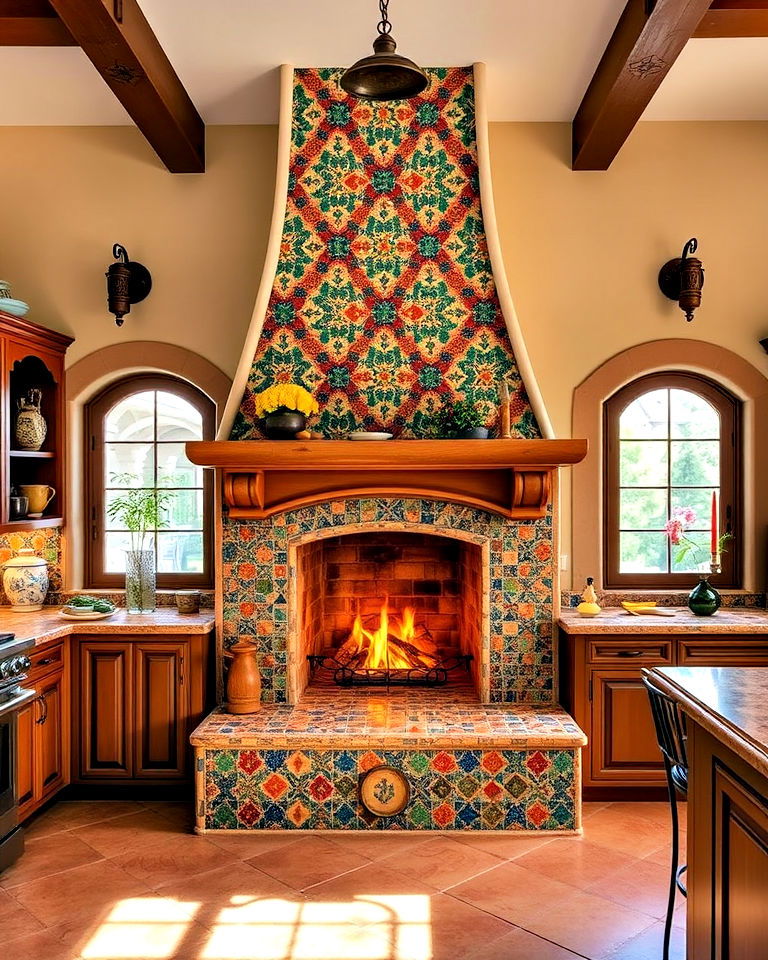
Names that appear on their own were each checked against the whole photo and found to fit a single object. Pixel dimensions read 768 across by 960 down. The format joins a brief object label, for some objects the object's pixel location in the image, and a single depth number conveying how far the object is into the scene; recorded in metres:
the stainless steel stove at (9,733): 3.47
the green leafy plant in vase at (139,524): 4.50
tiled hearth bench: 3.79
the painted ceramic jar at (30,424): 4.43
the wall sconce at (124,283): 4.56
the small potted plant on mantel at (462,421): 4.11
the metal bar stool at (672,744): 2.48
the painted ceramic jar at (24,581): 4.55
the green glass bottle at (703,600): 4.31
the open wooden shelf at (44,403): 4.40
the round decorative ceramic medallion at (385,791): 3.78
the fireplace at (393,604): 4.80
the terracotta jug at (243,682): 4.13
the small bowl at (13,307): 4.24
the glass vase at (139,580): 4.50
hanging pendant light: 2.80
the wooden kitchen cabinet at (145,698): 4.21
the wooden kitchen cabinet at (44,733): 3.83
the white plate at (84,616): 4.30
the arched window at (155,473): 4.86
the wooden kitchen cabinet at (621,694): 4.18
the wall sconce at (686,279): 4.51
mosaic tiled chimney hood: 4.23
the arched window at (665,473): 4.81
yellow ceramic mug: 4.49
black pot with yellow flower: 4.05
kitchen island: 1.89
